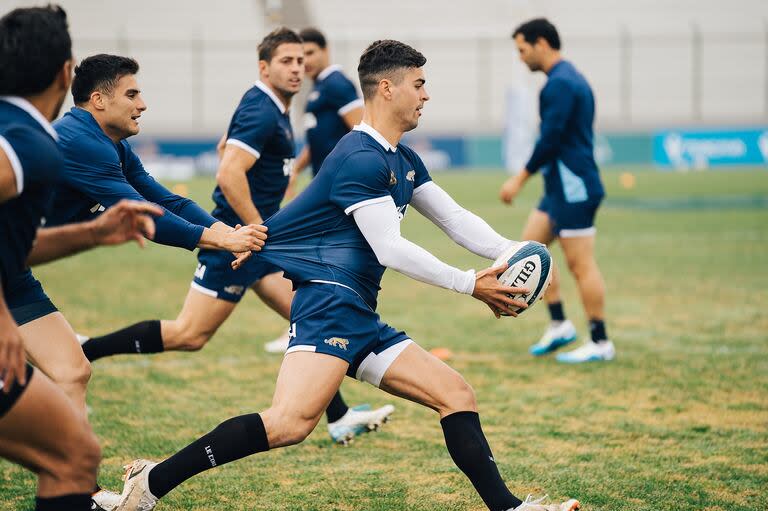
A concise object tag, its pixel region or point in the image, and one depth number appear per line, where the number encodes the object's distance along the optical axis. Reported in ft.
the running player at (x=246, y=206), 42.50
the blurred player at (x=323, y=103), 58.54
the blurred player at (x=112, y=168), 32.19
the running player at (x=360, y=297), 29.22
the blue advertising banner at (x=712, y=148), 218.38
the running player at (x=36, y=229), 22.30
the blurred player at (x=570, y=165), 55.52
